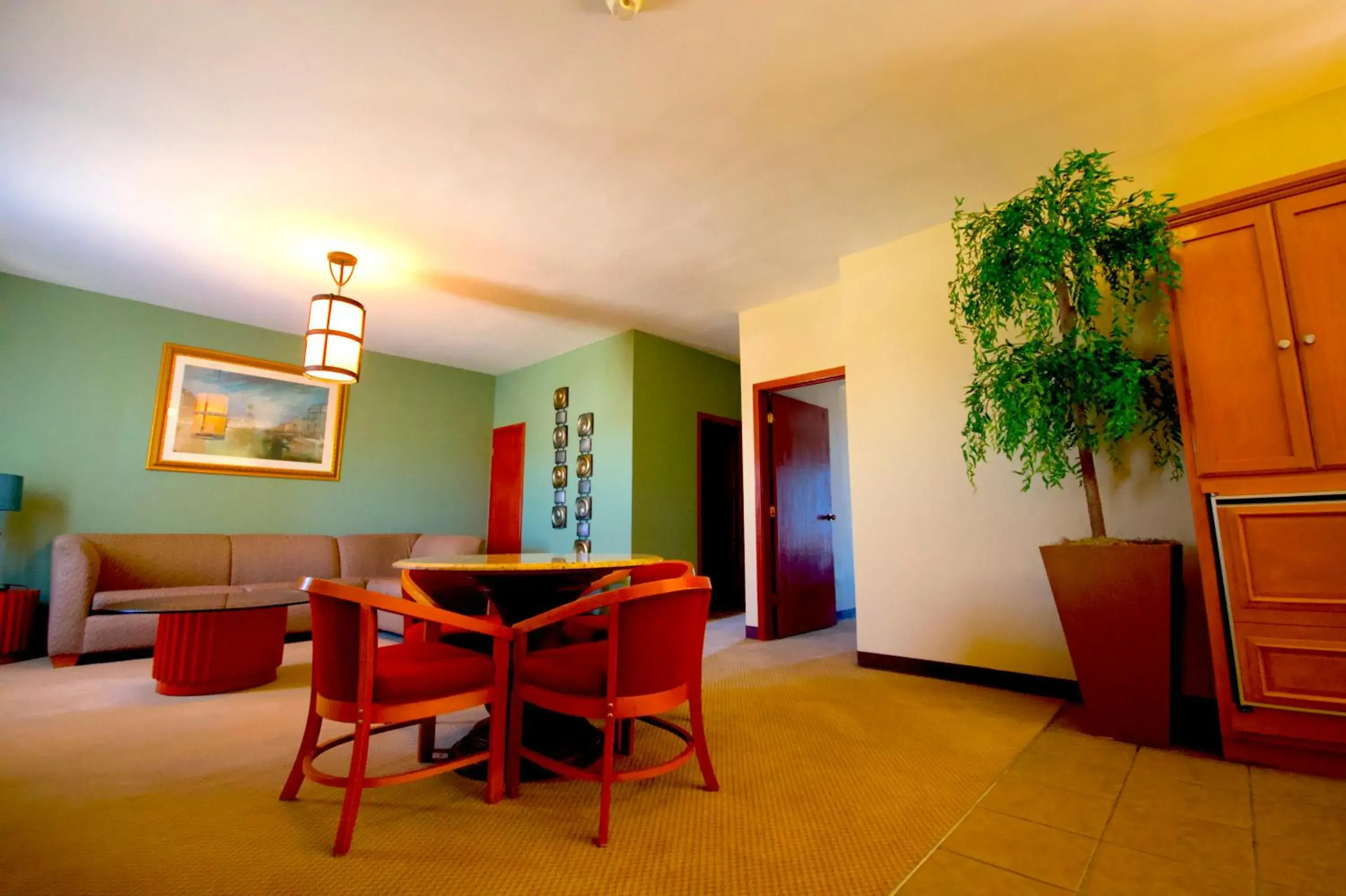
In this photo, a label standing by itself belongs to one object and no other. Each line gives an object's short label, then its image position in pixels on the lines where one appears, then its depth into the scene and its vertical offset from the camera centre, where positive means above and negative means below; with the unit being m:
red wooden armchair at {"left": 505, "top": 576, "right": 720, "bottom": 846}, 1.61 -0.47
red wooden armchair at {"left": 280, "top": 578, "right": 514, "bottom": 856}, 1.51 -0.48
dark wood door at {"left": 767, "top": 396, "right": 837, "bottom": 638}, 4.60 -0.05
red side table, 3.70 -0.67
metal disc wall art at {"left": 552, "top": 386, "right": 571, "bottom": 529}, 5.72 +0.65
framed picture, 4.82 +0.92
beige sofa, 3.69 -0.40
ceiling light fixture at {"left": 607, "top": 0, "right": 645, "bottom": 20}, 1.98 +1.80
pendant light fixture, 3.50 +1.13
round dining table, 1.90 -0.27
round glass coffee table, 2.95 -0.66
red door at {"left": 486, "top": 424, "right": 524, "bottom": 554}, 6.20 +0.27
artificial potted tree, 2.21 +0.56
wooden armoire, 1.89 +0.19
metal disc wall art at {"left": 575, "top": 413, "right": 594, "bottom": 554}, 5.45 +0.32
